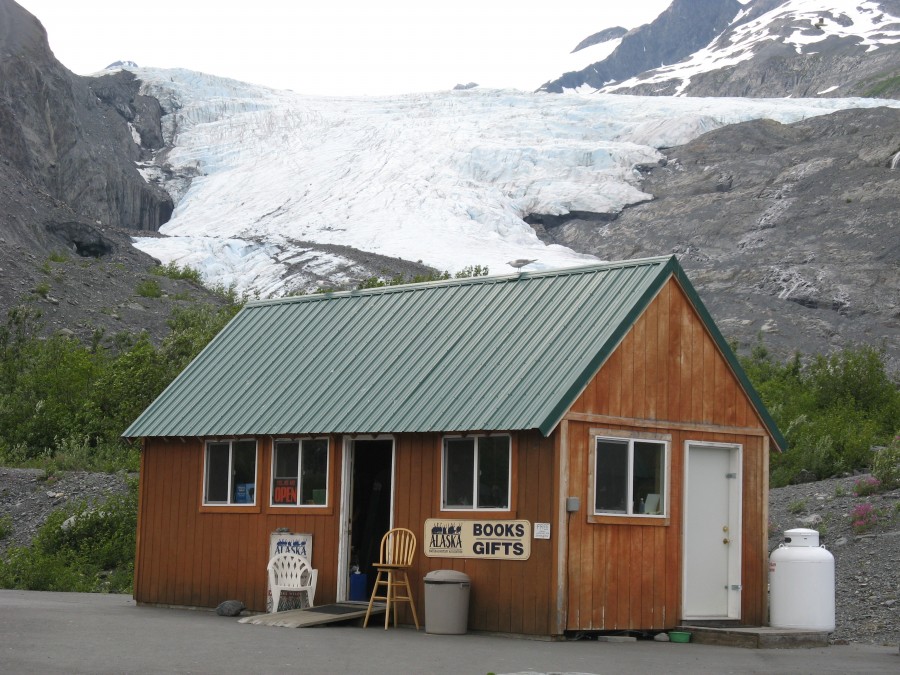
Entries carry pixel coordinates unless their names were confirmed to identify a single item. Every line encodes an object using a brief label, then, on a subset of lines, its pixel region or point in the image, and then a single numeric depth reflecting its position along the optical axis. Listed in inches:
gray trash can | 603.2
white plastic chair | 676.7
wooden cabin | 602.2
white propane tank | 643.5
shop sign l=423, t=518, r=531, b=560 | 599.2
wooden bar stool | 629.0
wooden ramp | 626.8
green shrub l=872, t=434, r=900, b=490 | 935.0
